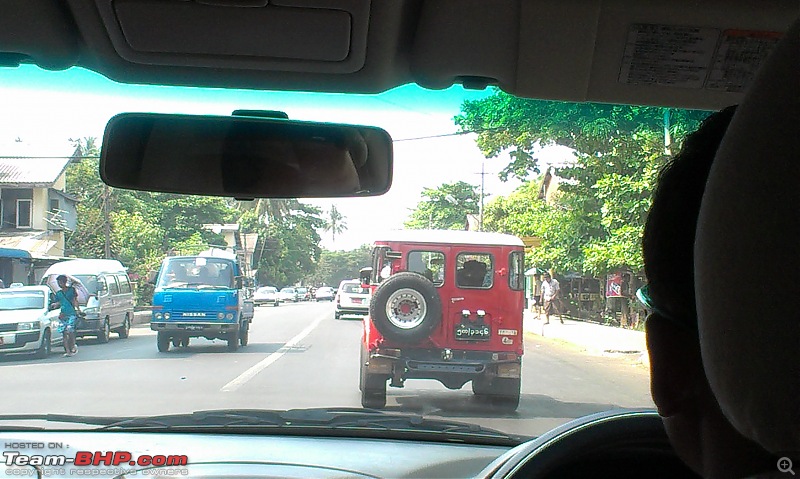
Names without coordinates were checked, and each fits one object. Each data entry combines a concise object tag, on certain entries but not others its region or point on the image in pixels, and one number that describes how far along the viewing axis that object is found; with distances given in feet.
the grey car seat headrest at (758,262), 2.49
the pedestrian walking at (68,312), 25.70
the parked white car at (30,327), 24.56
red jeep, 25.66
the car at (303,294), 86.33
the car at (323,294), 75.82
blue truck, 31.30
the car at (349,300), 46.78
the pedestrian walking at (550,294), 52.06
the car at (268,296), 60.54
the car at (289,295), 73.43
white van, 27.07
